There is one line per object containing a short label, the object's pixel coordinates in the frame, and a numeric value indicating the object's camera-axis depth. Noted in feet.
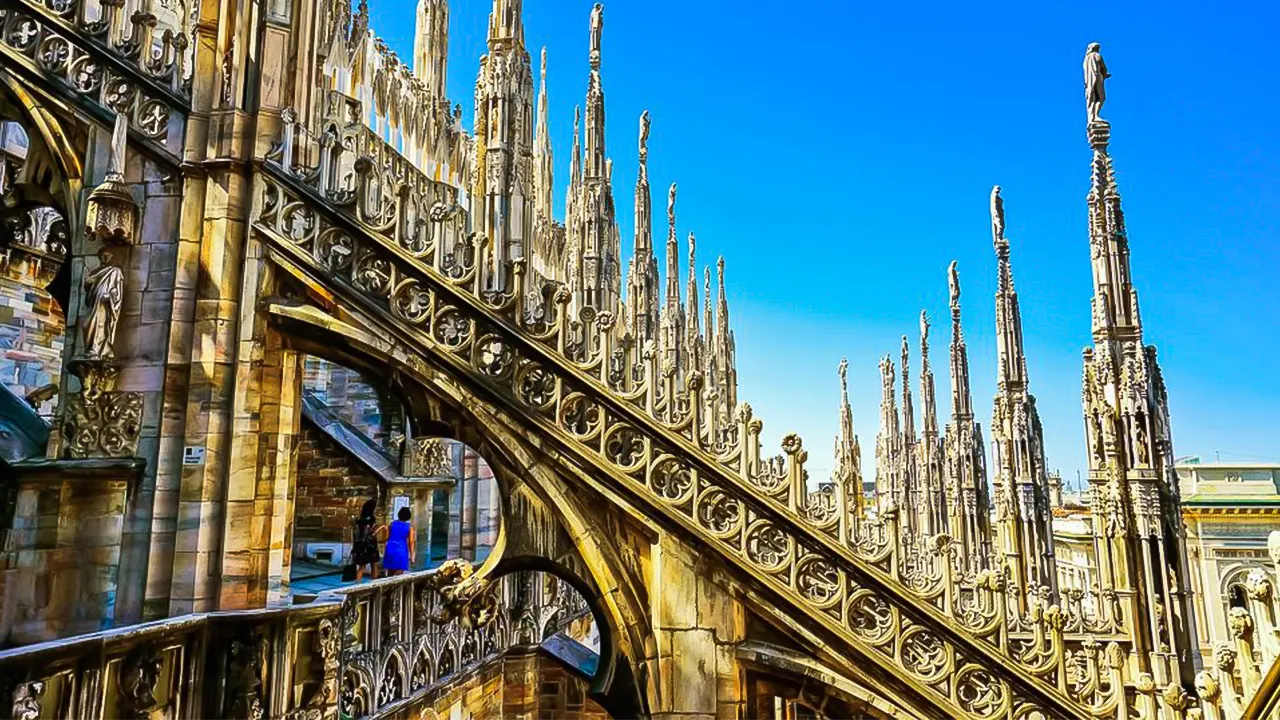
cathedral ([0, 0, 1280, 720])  19.79
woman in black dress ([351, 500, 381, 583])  36.35
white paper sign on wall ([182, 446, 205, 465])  22.36
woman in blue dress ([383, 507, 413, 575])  36.11
